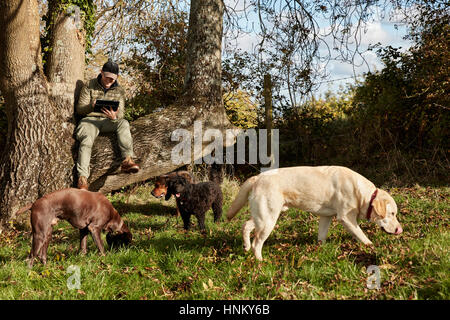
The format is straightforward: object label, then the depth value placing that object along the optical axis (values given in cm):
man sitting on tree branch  660
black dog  597
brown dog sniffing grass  436
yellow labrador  422
